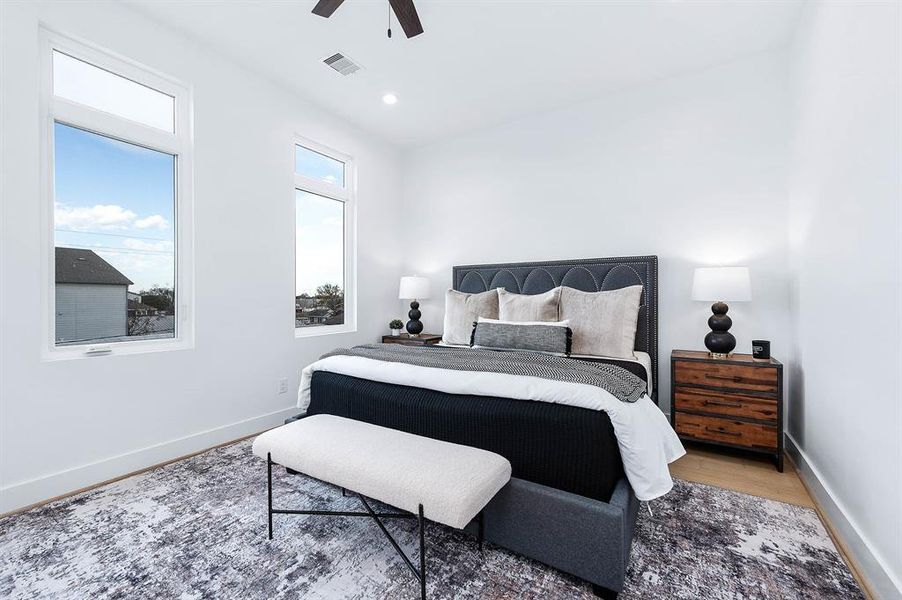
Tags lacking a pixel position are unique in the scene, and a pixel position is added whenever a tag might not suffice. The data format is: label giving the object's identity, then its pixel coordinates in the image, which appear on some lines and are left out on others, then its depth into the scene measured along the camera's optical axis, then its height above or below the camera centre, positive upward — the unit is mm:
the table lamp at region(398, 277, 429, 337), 4492 +66
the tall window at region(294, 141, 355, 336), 3926 +602
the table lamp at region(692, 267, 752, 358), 2857 +43
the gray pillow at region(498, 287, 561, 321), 3392 -69
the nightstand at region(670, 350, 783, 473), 2652 -705
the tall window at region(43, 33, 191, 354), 2412 +649
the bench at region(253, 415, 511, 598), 1390 -657
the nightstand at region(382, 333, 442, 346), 4199 -435
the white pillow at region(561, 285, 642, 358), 3121 -182
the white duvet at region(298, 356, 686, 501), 1592 -440
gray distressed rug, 1558 -1120
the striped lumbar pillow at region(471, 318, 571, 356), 3020 -287
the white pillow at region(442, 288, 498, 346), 3803 -130
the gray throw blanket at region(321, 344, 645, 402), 1823 -353
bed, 1490 -707
